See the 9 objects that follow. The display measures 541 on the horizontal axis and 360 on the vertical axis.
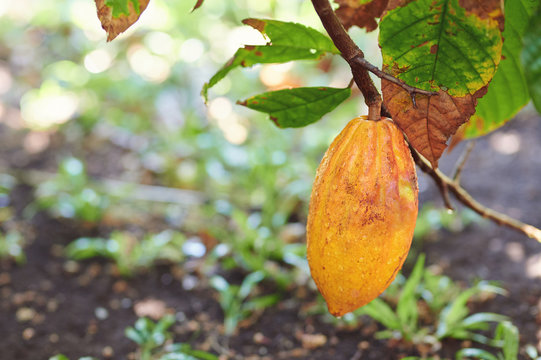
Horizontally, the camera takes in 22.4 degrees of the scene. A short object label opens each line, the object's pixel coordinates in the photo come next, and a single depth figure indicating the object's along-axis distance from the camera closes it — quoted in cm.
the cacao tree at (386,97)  102
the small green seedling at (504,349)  135
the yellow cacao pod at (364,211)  107
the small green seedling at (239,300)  164
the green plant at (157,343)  144
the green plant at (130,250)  198
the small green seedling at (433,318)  146
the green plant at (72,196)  228
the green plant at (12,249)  200
